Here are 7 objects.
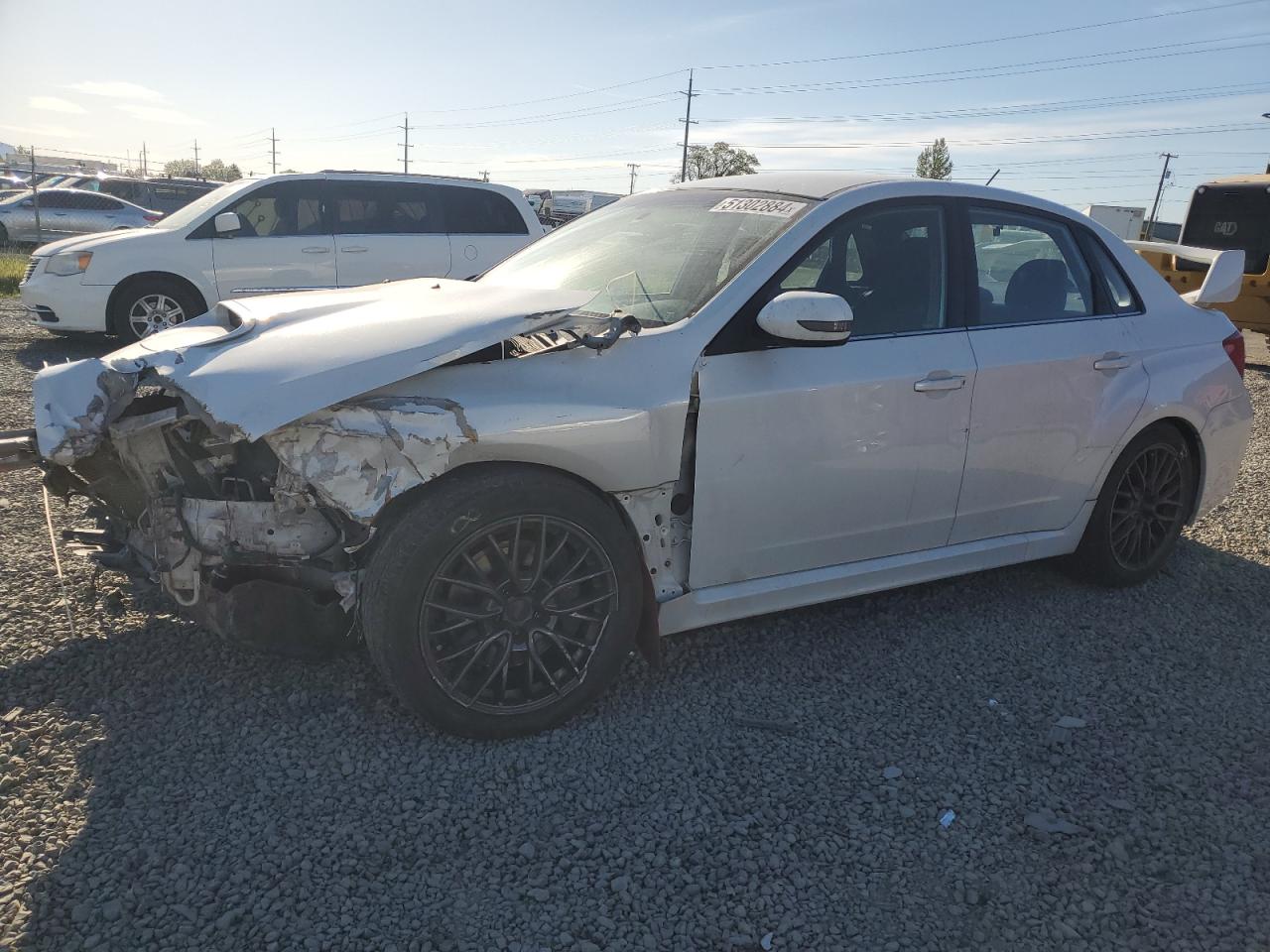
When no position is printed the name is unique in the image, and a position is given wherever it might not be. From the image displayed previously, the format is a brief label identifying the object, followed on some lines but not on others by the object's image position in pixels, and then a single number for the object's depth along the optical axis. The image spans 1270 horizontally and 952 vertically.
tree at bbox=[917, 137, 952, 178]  61.28
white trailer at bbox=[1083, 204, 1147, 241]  35.59
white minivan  9.38
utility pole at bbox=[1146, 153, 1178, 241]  71.19
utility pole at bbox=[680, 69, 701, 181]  62.92
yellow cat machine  12.39
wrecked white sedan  2.82
